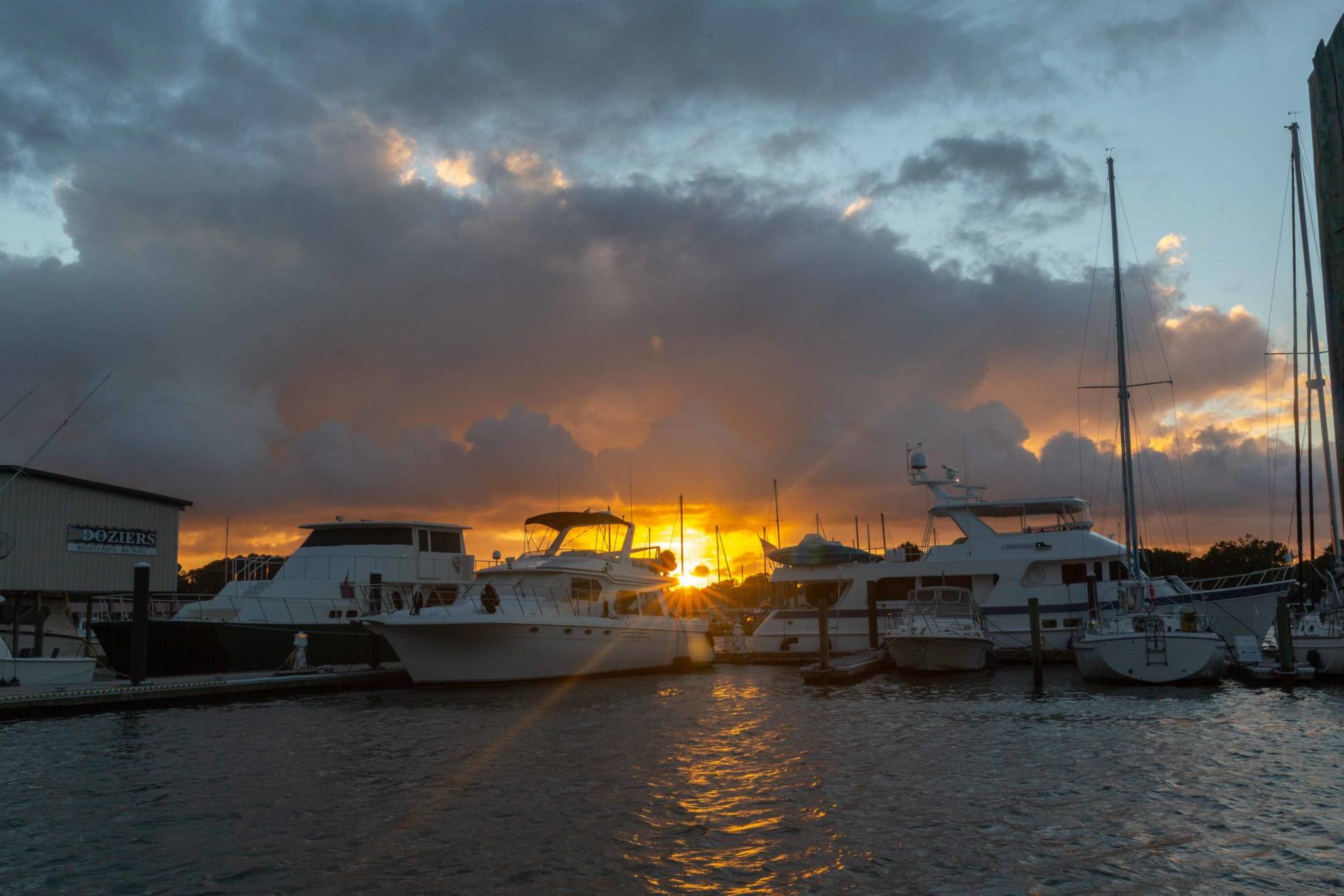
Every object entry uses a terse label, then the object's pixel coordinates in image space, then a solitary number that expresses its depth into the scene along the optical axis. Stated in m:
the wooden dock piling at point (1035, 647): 24.53
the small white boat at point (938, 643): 29.53
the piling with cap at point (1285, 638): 23.72
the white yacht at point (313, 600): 28.08
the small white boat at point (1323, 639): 24.75
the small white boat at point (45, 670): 23.16
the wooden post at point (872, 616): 34.94
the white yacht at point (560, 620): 25.97
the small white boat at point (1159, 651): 24.98
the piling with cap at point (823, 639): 28.44
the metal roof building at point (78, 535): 33.22
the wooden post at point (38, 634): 28.44
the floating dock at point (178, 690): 20.34
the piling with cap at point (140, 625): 22.64
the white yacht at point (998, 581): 31.92
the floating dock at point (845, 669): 27.61
